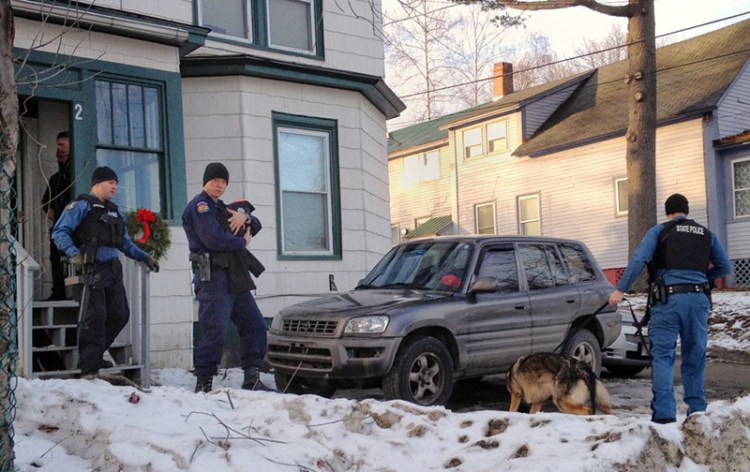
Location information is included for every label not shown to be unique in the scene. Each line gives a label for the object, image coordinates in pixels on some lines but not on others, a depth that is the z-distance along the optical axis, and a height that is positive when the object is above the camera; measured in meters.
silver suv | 7.66 -0.52
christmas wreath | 9.66 +0.53
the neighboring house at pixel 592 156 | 24.97 +3.54
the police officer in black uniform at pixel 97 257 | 7.45 +0.21
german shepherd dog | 7.11 -1.05
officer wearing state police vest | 6.90 -0.34
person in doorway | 9.45 +1.05
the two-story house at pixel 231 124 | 9.86 +2.00
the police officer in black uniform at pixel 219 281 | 8.09 -0.06
